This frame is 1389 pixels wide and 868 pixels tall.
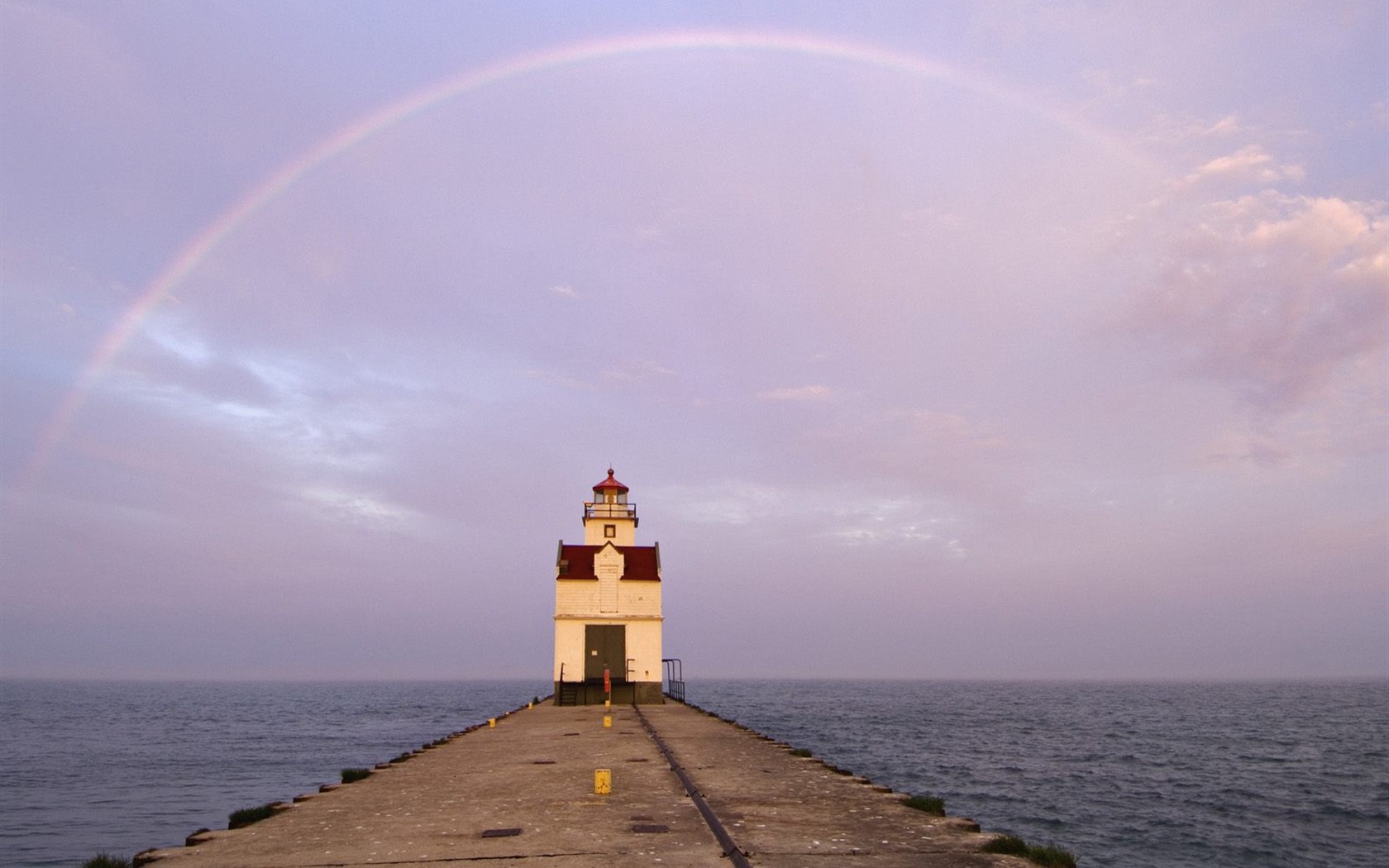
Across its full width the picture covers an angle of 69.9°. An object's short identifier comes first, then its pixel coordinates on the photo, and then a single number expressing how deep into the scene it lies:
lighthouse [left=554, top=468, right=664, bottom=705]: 44.69
